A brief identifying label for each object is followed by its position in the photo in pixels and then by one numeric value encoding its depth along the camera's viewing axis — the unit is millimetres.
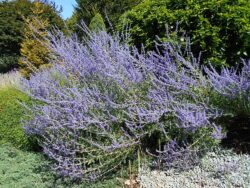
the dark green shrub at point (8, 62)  16344
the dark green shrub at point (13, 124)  4785
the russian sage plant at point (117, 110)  3445
